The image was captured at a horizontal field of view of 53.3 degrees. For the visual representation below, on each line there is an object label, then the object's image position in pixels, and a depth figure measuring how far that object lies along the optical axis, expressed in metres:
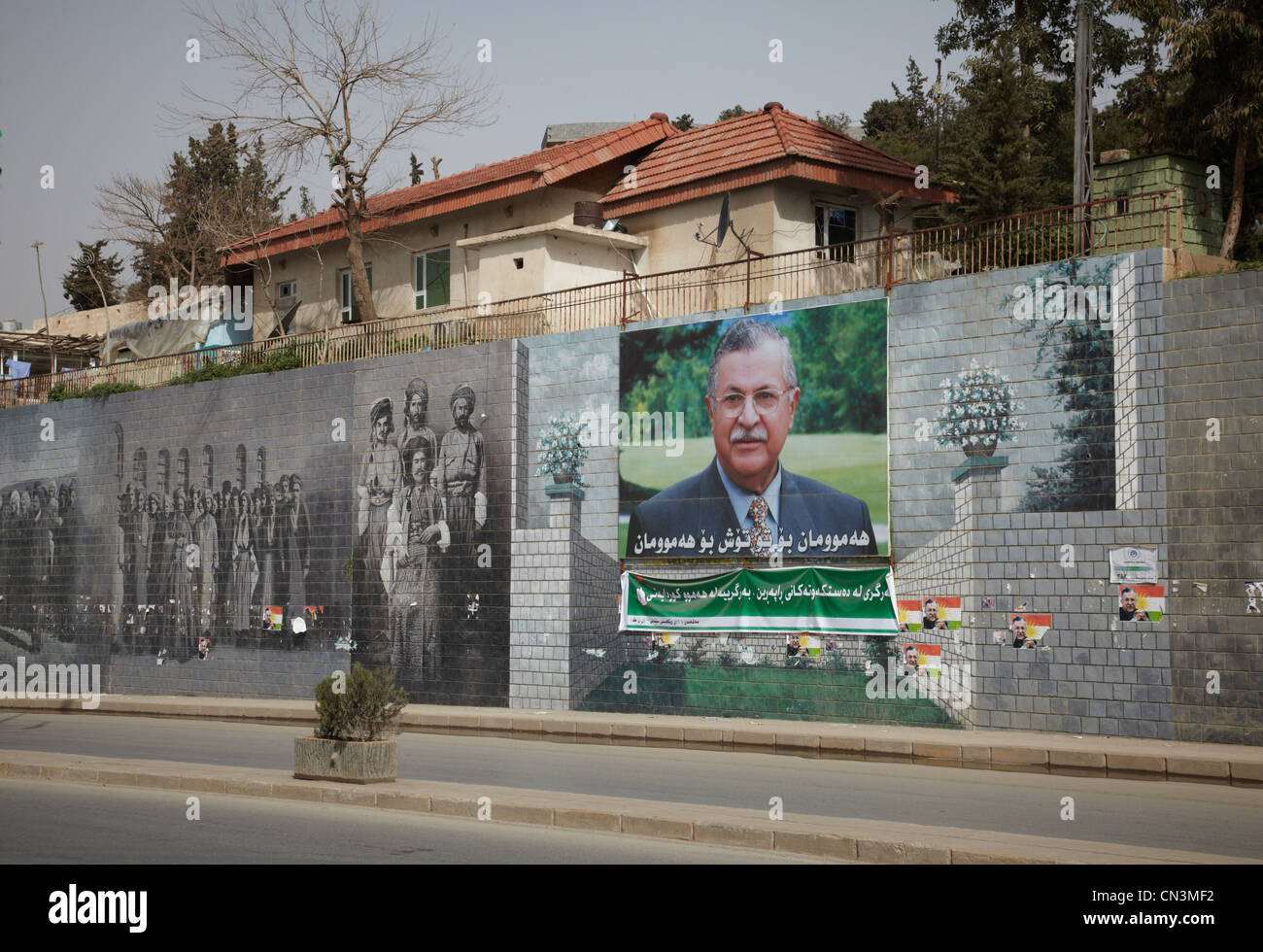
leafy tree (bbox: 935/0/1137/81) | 34.06
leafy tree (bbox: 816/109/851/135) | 77.62
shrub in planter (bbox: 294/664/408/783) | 11.98
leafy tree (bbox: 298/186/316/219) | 73.19
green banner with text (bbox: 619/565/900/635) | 18.48
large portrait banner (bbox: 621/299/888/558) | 18.89
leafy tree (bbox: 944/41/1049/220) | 32.81
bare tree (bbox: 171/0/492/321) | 29.91
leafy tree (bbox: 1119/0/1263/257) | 22.27
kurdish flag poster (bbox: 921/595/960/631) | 17.59
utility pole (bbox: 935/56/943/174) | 56.71
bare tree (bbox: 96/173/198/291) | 47.73
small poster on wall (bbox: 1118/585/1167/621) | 15.88
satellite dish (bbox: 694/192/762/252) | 24.64
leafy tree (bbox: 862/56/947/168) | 63.03
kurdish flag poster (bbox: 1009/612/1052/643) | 16.75
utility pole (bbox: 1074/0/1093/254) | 18.89
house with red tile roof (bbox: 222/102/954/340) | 24.61
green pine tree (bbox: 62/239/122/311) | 59.72
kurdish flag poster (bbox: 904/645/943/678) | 17.70
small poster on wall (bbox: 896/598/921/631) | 18.00
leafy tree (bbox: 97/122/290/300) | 48.84
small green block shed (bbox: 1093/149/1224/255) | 22.47
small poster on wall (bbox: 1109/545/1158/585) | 15.98
